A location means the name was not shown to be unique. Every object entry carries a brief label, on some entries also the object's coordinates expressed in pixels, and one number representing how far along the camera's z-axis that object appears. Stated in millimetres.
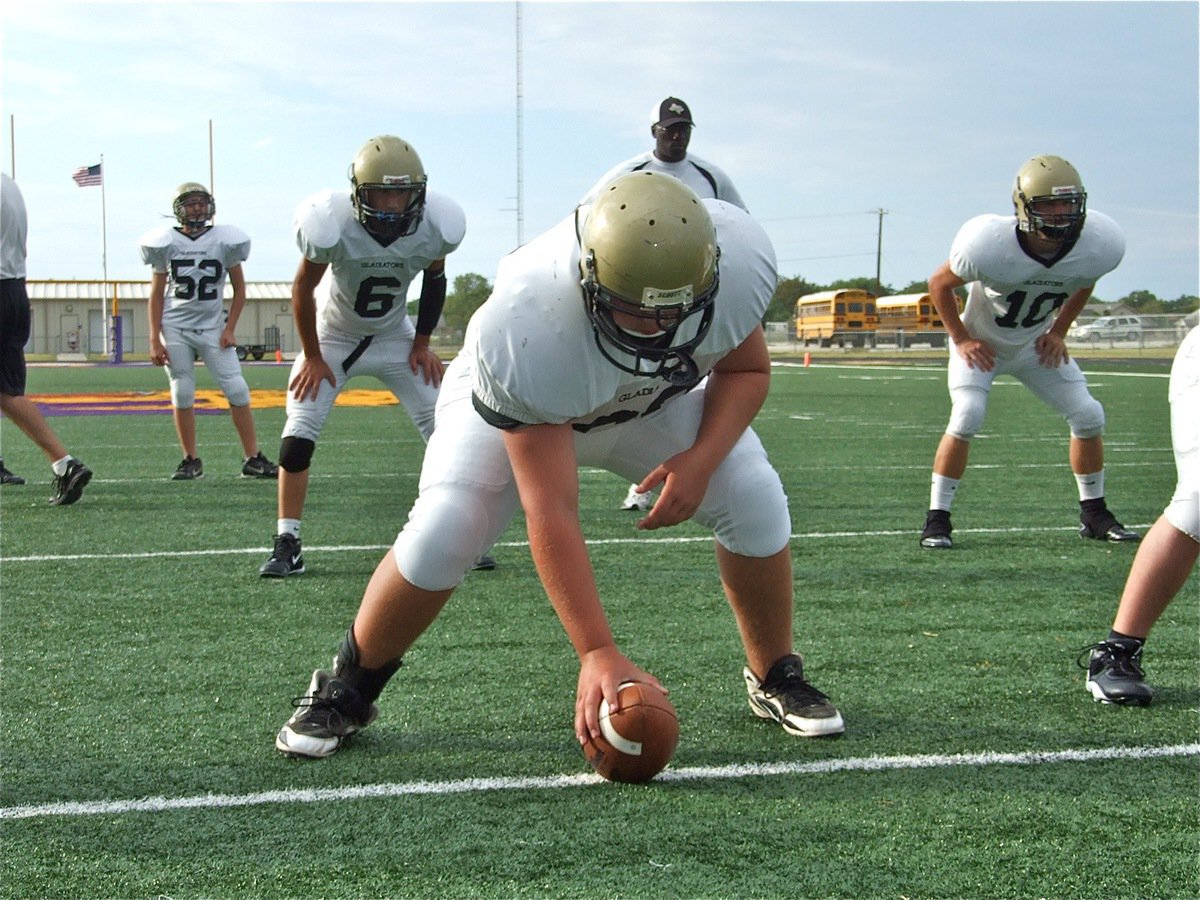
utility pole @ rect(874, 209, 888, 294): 76919
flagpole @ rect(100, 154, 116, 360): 48281
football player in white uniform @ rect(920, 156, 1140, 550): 5672
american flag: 37156
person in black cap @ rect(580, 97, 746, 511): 6207
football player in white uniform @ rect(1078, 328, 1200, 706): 3404
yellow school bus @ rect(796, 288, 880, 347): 51844
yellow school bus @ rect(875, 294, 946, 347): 47469
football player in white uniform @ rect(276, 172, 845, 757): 2449
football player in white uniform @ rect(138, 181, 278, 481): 8648
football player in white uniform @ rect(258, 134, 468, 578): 4945
